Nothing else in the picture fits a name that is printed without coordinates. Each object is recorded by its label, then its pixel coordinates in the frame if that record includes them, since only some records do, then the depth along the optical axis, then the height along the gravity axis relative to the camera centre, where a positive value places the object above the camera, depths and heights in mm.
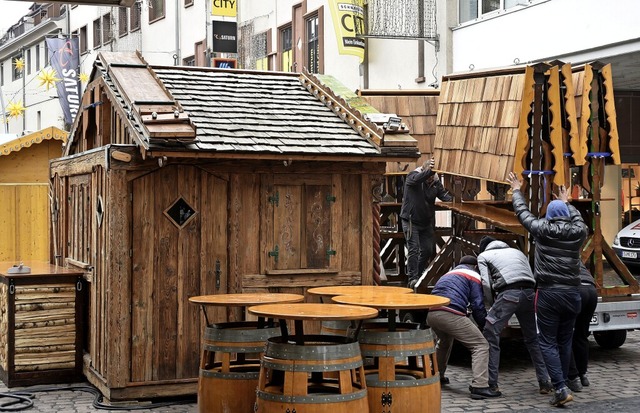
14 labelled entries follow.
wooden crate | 10516 -1125
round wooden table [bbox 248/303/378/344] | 7324 -716
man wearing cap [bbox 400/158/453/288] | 14422 -42
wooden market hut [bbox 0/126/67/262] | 18688 +335
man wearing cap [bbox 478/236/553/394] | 10047 -847
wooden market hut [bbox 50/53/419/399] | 9555 +50
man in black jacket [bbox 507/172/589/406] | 9805 -579
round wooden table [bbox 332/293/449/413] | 7703 -1178
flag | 28875 +4295
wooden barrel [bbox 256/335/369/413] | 7098 -1145
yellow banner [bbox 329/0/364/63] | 22359 +4223
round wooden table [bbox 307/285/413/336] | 8852 -691
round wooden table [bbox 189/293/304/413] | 8062 -1201
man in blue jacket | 9992 -1016
